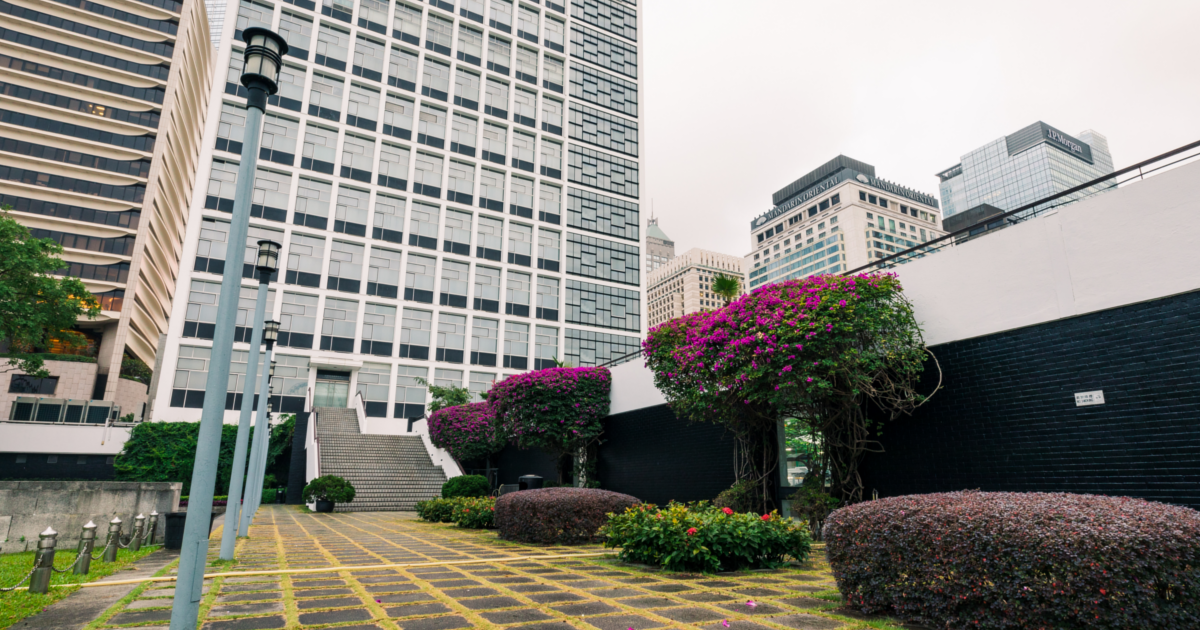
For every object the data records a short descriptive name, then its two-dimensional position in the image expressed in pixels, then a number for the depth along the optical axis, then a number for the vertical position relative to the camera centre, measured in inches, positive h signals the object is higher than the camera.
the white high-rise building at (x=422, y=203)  1240.2 +580.1
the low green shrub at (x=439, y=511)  581.6 -41.6
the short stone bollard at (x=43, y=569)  222.4 -36.5
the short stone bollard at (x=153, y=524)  395.3 -36.6
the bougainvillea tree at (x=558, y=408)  666.2 +62.3
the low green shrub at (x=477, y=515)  505.0 -38.3
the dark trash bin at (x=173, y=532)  360.8 -38.1
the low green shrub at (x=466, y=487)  740.0 -23.9
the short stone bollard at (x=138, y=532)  367.6 -38.8
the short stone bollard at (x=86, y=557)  266.3 -38.8
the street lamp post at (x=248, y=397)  294.2 +36.6
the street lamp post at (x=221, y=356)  150.9 +27.5
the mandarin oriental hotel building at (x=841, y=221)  4315.9 +1778.2
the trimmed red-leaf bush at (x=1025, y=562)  140.4 -22.5
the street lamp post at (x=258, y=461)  452.4 +4.3
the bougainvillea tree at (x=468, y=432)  923.4 +51.0
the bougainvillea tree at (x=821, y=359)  344.8 +61.3
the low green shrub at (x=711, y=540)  270.4 -31.5
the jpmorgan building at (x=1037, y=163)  5462.6 +2687.5
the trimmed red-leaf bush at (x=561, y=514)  387.2 -29.1
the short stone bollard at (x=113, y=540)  312.8 -37.4
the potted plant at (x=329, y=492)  764.6 -31.6
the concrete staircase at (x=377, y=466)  859.4 +0.3
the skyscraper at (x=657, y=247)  6929.1 +2462.0
